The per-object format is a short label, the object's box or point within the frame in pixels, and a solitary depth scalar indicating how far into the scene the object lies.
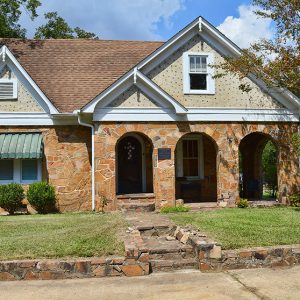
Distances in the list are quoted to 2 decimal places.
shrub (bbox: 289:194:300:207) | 15.95
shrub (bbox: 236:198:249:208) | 15.64
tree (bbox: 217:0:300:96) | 14.39
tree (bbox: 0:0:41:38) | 21.23
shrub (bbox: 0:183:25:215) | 14.92
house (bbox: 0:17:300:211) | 15.15
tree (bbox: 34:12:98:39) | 29.92
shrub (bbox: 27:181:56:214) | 14.98
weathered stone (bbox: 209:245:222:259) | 7.64
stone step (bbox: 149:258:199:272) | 7.82
